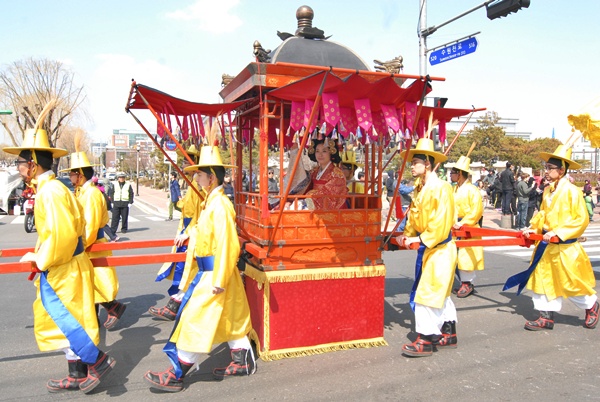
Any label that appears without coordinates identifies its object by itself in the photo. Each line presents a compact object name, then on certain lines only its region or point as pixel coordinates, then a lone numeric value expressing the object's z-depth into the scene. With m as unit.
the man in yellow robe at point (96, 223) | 4.72
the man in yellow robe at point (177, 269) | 5.33
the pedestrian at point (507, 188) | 14.47
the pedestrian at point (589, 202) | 12.96
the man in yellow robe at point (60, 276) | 3.22
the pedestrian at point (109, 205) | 7.97
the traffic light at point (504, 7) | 8.45
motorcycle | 12.44
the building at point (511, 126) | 85.25
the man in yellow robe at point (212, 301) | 3.42
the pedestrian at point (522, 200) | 12.63
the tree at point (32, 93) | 25.09
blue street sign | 10.06
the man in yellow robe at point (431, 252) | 4.16
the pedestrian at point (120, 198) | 12.03
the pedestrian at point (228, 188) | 11.40
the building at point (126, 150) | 57.46
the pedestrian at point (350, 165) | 6.20
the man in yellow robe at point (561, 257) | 4.89
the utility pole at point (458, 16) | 8.60
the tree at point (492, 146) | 31.19
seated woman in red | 4.37
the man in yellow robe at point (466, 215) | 6.28
